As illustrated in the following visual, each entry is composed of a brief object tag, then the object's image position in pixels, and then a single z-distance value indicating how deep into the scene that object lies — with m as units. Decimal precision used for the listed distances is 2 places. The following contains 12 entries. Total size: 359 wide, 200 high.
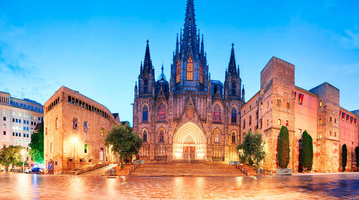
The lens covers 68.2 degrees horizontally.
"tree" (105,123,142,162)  31.88
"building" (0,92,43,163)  75.06
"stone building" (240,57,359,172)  32.50
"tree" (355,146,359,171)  44.52
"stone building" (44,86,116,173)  32.19
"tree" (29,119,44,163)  46.25
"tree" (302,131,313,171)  33.44
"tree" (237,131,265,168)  30.99
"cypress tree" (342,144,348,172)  41.44
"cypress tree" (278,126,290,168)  30.80
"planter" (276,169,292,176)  28.95
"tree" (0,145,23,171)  44.25
